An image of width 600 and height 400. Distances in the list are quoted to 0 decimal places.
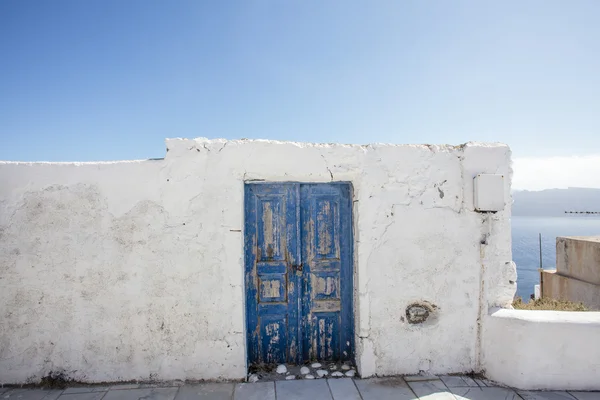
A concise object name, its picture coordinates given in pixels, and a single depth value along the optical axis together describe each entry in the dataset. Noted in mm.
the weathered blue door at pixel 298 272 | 3391
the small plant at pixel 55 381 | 3035
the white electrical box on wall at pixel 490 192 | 3238
